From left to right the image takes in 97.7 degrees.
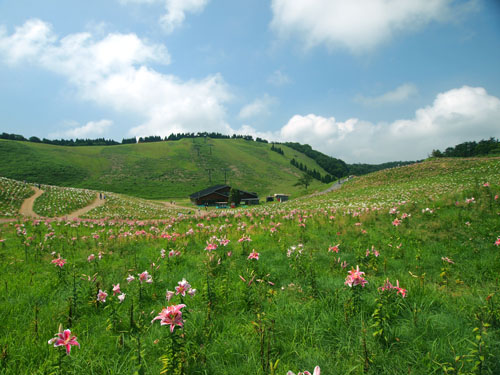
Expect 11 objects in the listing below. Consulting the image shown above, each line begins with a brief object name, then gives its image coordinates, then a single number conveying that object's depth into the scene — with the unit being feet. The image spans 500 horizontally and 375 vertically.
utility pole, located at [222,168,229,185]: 343.63
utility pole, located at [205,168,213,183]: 346.48
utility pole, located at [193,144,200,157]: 470.76
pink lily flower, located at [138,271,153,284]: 12.37
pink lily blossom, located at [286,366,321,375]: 4.95
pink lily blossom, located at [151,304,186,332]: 7.16
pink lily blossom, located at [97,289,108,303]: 11.08
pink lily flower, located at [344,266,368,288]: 10.09
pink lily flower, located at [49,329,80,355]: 6.61
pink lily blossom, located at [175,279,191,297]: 8.58
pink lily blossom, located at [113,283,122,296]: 11.14
